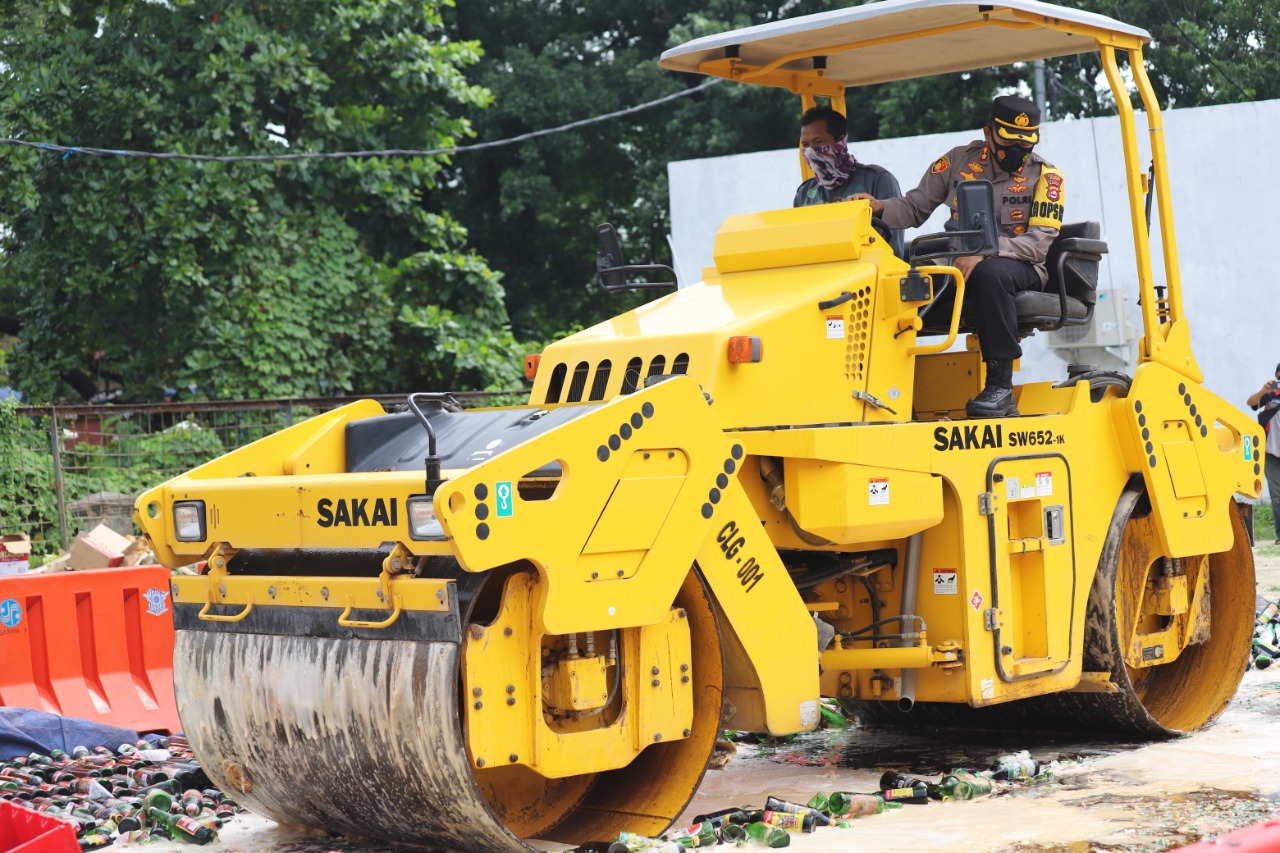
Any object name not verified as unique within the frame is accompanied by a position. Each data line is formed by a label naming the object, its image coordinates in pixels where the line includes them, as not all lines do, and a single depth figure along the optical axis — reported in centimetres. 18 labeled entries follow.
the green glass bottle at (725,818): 1144
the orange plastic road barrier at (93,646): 1612
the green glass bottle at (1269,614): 1969
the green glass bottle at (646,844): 1036
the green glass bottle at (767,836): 1079
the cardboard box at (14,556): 2039
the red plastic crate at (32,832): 843
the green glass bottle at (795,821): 1130
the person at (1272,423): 2830
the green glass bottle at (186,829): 1168
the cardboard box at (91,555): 2017
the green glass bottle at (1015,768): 1287
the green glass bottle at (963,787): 1231
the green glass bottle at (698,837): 1085
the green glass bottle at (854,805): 1177
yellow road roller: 1008
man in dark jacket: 1477
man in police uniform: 1350
